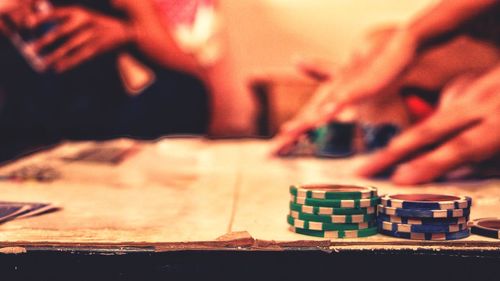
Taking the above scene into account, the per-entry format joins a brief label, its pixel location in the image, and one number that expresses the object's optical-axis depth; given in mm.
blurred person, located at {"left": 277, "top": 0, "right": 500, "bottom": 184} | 591
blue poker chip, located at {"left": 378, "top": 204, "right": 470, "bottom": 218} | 437
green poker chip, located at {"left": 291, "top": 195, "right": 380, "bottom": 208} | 447
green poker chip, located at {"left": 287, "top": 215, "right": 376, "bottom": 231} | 442
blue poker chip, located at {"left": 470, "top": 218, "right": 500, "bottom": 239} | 438
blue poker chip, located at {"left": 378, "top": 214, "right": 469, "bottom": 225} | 437
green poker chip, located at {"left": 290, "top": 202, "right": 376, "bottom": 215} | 446
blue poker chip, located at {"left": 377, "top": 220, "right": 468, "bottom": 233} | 435
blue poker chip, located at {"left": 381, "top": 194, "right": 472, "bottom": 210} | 439
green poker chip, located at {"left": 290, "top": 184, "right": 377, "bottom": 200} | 449
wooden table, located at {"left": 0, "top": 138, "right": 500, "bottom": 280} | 425
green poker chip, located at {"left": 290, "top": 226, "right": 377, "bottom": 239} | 441
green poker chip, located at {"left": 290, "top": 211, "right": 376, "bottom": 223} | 443
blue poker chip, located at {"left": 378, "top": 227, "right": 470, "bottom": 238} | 436
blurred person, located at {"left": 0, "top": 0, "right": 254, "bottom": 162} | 990
